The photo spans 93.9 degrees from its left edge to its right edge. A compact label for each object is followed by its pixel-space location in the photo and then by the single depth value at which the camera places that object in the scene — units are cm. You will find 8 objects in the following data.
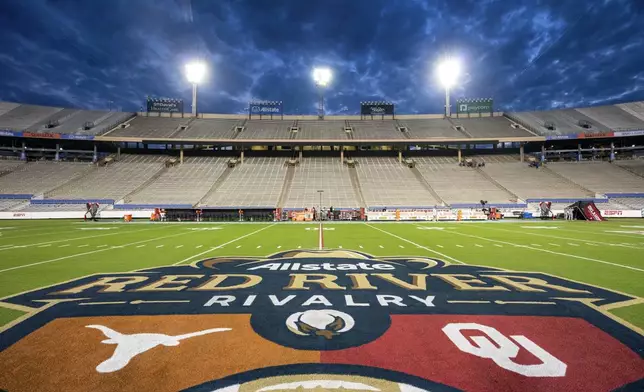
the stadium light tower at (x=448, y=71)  5859
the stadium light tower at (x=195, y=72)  5962
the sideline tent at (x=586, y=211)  3250
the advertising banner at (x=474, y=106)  6544
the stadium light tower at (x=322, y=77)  6212
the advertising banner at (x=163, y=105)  6469
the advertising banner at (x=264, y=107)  6670
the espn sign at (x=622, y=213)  3719
